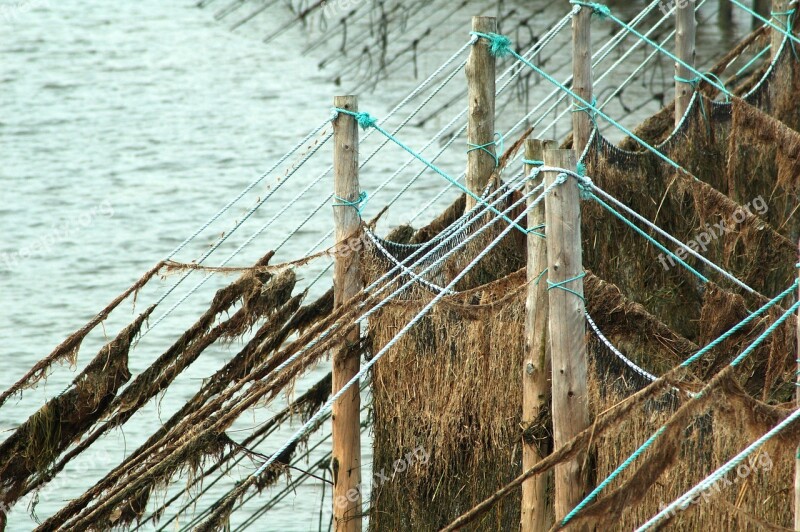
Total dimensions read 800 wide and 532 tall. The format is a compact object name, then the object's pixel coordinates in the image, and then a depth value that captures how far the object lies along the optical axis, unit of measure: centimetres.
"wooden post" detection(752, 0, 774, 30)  4852
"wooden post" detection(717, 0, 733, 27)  5236
